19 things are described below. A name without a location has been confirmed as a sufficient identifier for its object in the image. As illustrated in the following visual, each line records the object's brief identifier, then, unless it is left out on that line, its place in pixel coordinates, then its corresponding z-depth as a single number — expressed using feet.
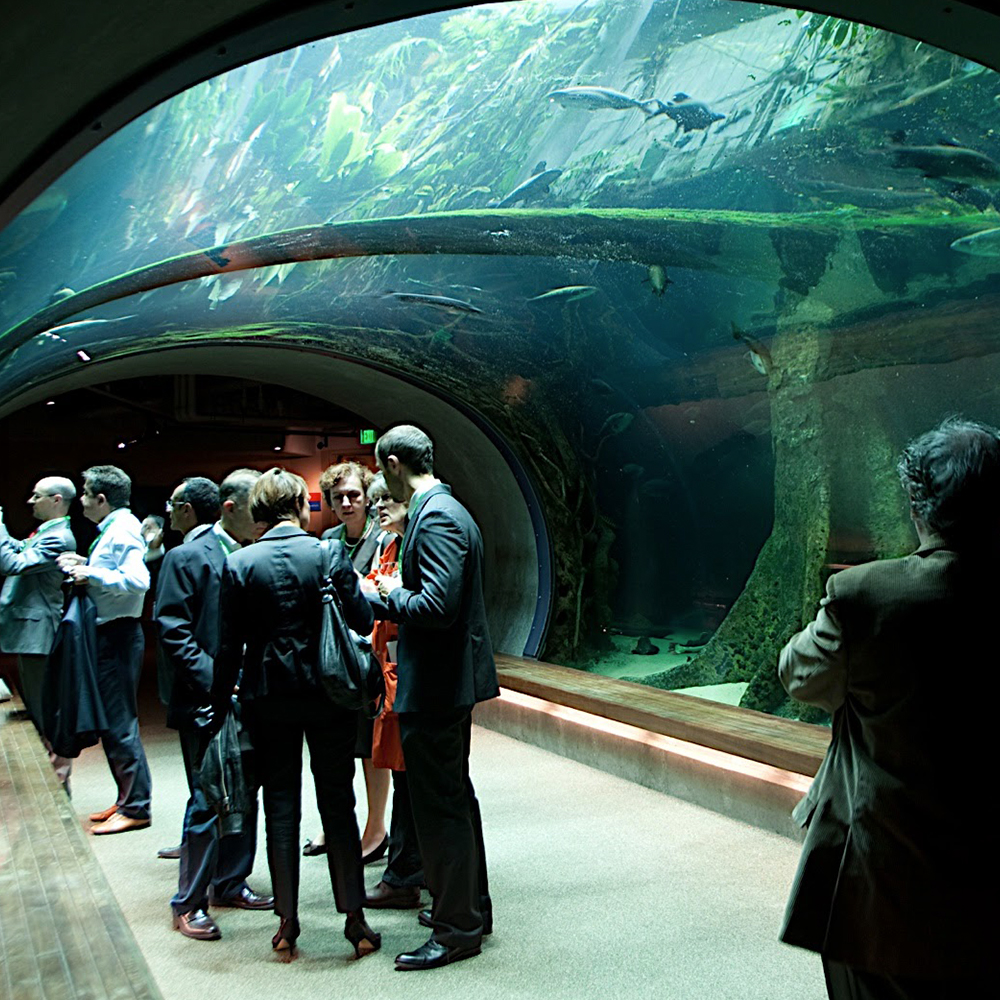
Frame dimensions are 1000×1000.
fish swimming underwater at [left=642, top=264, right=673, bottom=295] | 29.12
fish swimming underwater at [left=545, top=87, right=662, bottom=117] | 20.45
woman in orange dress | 14.88
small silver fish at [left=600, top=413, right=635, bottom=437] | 37.68
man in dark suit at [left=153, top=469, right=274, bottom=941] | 13.99
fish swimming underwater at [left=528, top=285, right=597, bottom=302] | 30.76
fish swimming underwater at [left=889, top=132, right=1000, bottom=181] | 19.54
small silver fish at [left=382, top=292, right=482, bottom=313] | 30.19
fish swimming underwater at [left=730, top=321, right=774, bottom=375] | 31.81
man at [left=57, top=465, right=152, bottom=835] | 18.72
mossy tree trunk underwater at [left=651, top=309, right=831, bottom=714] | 31.09
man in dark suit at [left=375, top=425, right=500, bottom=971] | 12.42
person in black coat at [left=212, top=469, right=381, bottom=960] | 12.39
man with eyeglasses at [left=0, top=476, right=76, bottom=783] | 20.44
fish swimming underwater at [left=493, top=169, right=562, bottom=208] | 23.02
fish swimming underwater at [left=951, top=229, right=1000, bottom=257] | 21.74
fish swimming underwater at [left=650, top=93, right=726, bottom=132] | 21.12
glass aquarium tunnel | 17.92
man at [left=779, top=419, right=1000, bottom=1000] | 7.02
